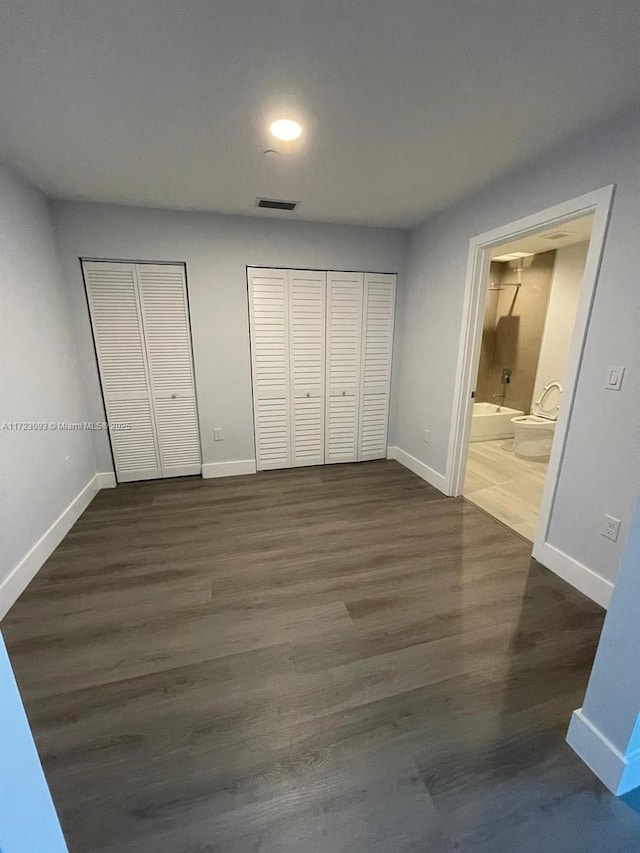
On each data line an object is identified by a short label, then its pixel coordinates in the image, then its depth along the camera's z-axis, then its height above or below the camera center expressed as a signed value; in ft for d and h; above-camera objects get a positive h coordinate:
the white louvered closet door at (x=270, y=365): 10.72 -0.90
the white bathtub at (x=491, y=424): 15.46 -3.78
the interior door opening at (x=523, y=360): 11.85 -1.01
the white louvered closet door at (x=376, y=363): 11.68 -0.90
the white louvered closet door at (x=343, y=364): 11.35 -0.92
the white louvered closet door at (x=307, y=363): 11.05 -0.85
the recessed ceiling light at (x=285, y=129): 5.57 +3.29
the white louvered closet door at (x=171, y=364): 10.04 -0.84
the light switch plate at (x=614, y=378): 5.65 -0.64
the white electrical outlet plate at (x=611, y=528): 5.91 -3.16
